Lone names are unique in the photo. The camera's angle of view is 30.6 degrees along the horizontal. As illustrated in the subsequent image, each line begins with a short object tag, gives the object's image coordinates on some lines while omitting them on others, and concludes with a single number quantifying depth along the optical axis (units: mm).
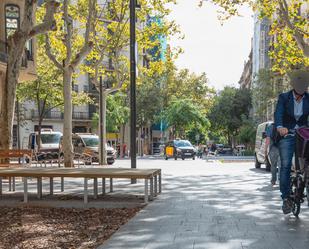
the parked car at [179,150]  44594
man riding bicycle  7348
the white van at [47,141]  32375
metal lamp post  14578
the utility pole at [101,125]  28502
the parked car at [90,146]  31734
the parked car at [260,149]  22791
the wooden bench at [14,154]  12625
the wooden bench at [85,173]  9523
